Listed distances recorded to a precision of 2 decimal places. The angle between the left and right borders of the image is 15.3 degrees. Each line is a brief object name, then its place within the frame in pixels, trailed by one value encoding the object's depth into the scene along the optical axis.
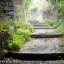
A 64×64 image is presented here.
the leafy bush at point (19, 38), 9.26
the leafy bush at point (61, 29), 14.25
